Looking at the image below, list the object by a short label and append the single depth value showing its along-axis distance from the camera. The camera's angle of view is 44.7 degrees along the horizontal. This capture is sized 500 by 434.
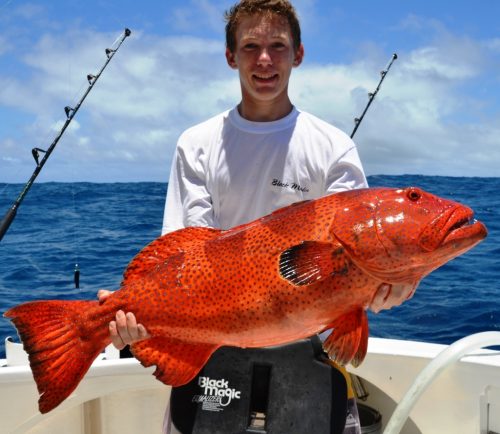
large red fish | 2.28
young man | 3.04
